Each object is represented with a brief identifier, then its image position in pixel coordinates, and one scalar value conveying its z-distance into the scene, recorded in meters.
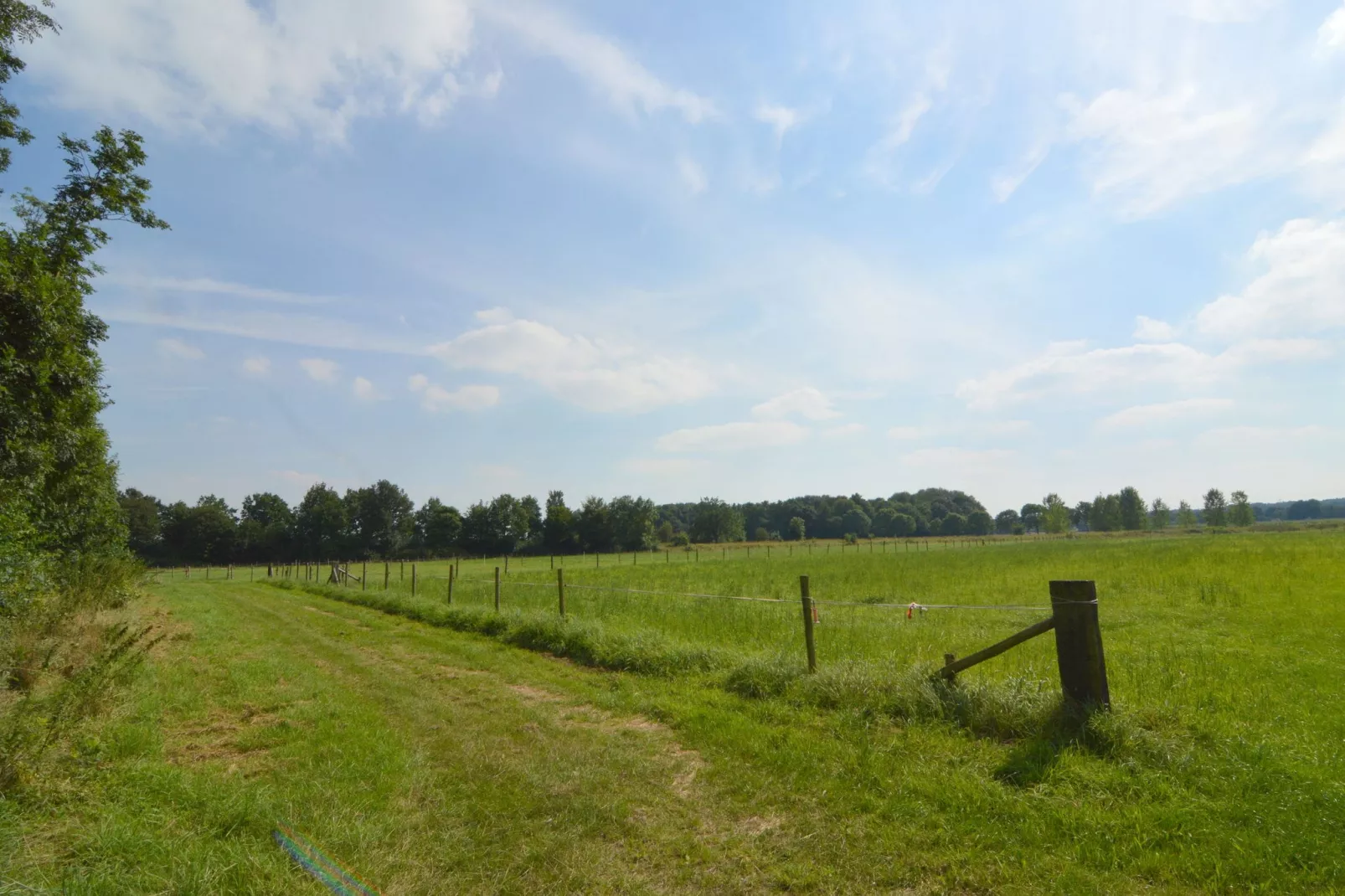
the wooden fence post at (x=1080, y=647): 5.70
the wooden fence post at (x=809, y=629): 8.18
